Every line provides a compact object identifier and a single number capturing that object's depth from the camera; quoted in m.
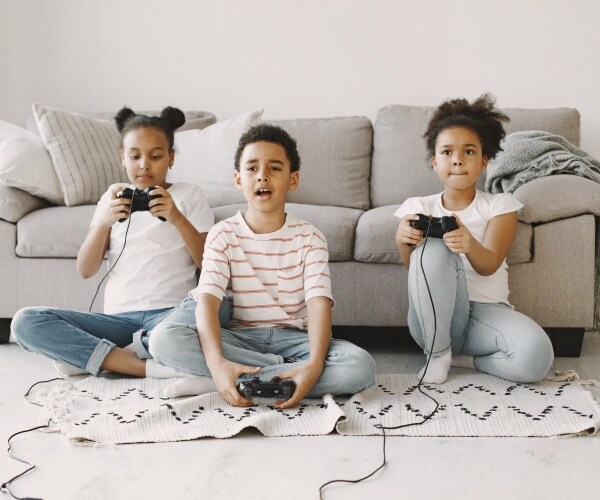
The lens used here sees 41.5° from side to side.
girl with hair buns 2.14
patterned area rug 1.72
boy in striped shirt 1.94
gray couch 2.39
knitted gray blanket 2.60
